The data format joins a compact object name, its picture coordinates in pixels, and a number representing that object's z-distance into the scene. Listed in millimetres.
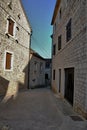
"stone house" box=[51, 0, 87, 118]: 3544
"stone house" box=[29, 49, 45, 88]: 10813
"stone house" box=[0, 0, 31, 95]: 6300
